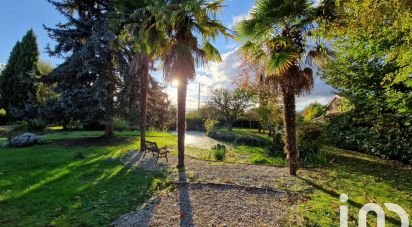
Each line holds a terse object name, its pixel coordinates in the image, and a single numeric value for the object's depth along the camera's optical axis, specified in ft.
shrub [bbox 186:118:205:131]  131.75
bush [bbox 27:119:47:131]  82.23
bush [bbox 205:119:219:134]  89.76
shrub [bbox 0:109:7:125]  100.17
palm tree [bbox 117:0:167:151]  31.76
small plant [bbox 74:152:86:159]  39.99
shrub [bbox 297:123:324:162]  42.52
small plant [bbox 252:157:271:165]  38.39
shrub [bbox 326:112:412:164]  40.60
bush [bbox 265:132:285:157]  45.29
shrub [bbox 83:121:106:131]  90.89
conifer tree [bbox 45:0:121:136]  56.29
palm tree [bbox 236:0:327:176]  25.73
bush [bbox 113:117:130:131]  75.16
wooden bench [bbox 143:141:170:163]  37.67
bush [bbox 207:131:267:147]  65.05
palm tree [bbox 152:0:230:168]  29.96
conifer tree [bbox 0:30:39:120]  108.27
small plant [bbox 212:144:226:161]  40.55
